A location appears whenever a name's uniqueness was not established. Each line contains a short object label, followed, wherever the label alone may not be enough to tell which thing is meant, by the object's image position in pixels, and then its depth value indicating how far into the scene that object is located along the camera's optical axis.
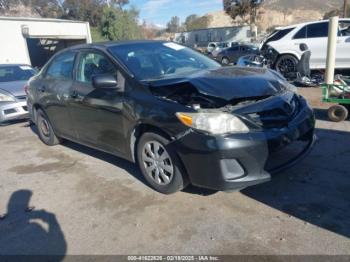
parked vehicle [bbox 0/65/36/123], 7.92
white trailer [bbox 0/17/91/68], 18.83
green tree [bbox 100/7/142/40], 34.56
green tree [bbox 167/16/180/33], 95.06
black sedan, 3.26
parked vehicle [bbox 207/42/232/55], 30.26
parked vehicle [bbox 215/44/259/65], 23.55
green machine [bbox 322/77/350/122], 6.14
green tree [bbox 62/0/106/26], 49.37
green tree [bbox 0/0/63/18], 53.50
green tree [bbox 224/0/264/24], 39.53
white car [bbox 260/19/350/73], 10.00
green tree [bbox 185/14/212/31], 78.00
